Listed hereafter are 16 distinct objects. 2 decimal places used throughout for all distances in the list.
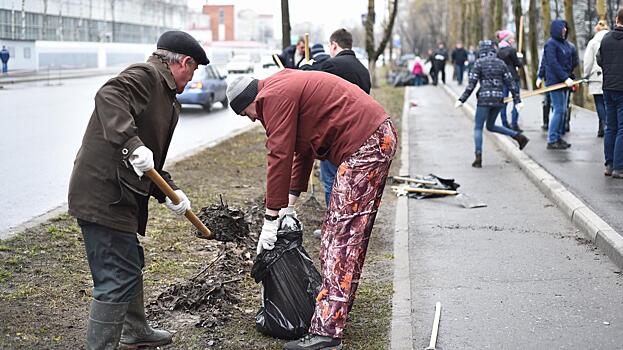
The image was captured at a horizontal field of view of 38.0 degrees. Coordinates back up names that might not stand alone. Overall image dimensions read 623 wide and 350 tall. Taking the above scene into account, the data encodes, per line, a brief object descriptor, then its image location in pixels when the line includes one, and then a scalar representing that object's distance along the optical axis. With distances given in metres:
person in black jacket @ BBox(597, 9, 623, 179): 10.41
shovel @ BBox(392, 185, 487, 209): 9.96
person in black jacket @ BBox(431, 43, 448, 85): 41.81
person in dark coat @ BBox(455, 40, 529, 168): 12.63
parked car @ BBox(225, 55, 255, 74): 52.12
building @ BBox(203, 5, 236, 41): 113.44
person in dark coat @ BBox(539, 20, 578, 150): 13.98
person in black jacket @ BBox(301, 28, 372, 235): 8.05
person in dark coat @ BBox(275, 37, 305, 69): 15.24
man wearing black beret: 4.41
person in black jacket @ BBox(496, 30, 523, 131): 15.80
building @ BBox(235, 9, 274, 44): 141.38
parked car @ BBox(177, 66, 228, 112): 25.38
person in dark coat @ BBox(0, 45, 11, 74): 20.92
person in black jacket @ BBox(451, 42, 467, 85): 40.66
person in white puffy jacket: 12.77
